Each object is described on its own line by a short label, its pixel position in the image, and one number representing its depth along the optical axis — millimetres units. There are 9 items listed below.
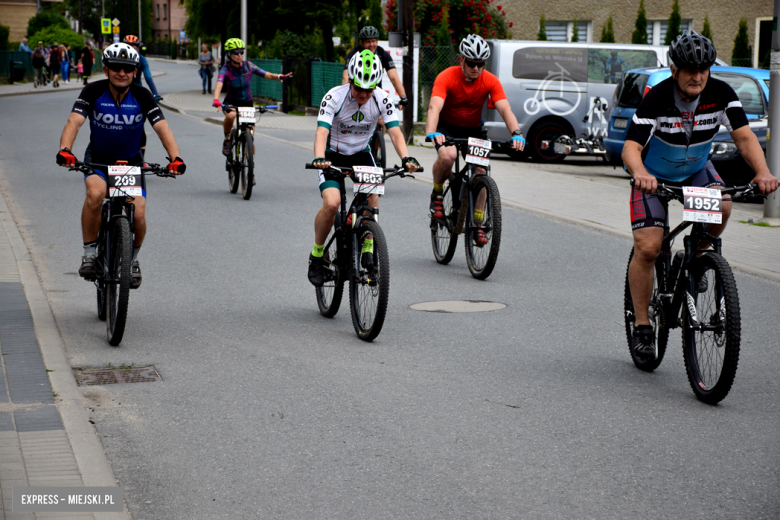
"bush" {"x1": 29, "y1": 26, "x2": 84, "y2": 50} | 66562
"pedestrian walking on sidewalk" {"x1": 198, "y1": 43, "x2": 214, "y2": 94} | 42344
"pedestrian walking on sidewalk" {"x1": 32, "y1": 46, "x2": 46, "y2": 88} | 46031
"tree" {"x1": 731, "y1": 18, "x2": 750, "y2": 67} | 28844
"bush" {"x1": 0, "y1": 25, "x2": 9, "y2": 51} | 56188
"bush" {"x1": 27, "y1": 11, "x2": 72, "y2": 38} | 71938
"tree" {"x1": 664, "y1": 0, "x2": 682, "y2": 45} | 29831
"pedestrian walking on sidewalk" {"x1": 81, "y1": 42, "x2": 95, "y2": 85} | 51219
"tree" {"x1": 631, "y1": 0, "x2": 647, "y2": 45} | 29859
